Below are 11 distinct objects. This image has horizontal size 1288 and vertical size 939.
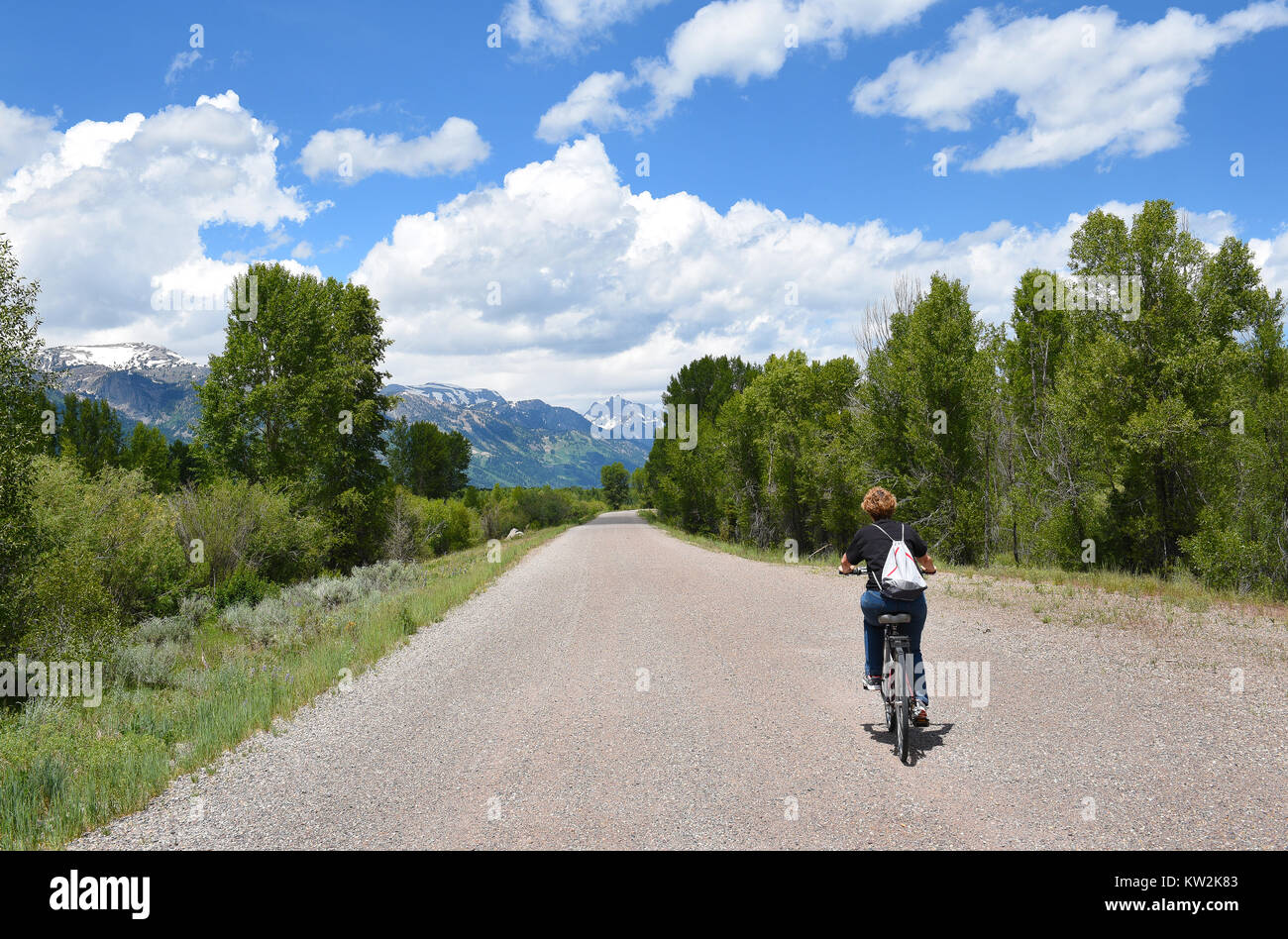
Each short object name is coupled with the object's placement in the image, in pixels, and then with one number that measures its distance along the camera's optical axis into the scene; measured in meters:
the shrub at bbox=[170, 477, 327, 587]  22.34
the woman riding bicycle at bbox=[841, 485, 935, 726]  5.45
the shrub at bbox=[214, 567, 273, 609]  20.23
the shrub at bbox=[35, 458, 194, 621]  14.84
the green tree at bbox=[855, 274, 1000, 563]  24.56
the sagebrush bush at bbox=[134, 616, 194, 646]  14.96
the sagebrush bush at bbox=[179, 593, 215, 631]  17.71
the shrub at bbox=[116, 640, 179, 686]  11.03
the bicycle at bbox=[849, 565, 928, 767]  4.97
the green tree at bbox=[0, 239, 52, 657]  11.03
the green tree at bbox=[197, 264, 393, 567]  28.95
